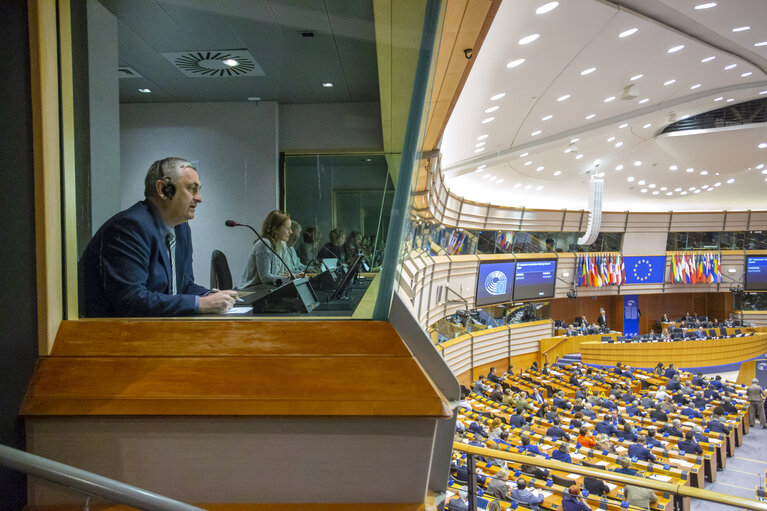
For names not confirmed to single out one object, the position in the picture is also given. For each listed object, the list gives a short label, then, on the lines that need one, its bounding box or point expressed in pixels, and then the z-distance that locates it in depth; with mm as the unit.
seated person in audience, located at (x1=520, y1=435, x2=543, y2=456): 6660
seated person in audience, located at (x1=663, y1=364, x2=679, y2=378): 13215
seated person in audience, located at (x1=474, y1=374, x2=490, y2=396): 11762
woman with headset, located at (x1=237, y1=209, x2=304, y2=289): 1611
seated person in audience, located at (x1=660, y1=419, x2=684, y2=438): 8272
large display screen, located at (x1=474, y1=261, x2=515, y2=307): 15430
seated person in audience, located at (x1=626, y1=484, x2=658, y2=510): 5012
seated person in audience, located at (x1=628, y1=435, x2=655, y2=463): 6664
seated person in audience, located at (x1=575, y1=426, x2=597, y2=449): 7539
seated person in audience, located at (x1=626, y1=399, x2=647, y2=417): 9719
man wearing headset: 1555
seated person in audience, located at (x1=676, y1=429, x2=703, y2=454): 7379
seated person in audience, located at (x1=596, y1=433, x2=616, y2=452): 7255
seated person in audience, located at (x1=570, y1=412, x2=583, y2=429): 8492
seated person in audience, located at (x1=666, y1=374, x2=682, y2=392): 12062
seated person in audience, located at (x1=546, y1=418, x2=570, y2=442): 7906
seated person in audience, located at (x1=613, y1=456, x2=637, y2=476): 5970
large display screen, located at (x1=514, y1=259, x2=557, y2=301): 16891
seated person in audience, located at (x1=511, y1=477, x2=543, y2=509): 4871
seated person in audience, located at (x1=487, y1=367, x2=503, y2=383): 12734
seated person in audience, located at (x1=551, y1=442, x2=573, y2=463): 6449
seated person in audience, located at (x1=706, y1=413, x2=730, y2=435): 8766
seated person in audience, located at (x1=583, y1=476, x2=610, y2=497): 5523
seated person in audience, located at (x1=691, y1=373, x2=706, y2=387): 12662
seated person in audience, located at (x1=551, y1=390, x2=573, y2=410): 10148
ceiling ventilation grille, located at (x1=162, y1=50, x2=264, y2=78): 1685
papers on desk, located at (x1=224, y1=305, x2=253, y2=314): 1578
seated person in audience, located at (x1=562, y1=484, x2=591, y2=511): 4551
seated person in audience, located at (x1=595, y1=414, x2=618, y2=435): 8250
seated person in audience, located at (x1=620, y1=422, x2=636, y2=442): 7969
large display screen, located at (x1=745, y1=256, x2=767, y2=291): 20984
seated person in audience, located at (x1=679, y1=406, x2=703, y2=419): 9602
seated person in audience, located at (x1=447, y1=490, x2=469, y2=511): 4490
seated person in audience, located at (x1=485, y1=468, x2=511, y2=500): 4961
